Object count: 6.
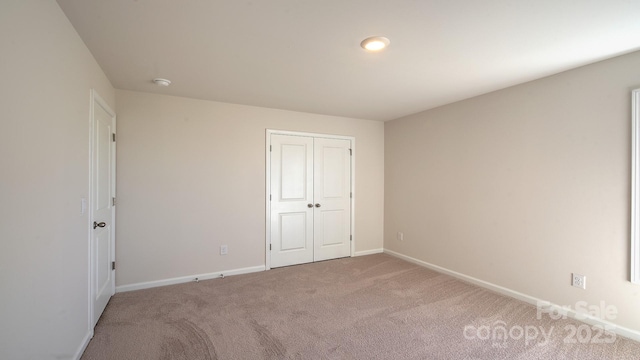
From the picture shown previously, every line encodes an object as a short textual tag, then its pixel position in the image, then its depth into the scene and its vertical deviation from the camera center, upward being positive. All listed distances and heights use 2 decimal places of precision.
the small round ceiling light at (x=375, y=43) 2.11 +1.04
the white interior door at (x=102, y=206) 2.44 -0.26
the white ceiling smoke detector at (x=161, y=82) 2.97 +1.03
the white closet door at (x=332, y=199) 4.59 -0.32
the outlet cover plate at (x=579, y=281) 2.63 -0.94
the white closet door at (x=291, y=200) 4.23 -0.32
